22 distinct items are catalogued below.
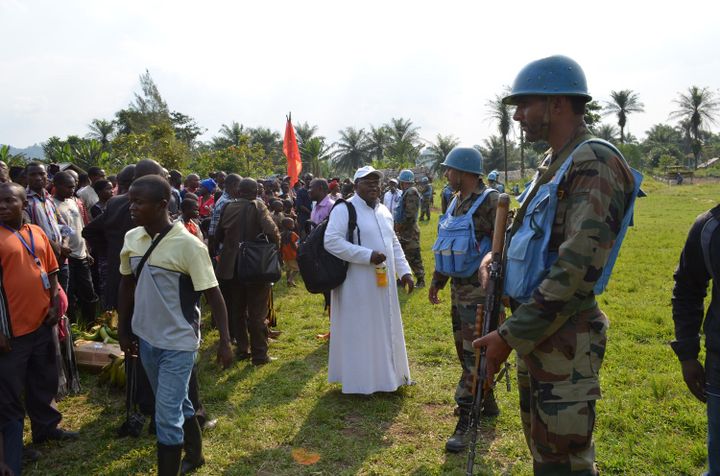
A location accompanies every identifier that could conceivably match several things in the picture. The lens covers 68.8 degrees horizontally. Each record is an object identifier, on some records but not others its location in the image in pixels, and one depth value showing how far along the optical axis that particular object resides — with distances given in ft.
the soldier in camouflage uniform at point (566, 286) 6.46
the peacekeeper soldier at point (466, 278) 13.23
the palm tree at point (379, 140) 202.08
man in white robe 15.70
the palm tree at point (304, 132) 191.01
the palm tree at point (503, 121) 166.40
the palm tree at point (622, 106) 184.85
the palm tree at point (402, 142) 184.75
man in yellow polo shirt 10.13
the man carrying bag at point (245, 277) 18.72
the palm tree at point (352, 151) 203.92
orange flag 42.34
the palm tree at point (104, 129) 170.91
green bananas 18.74
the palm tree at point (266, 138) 207.44
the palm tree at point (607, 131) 231.05
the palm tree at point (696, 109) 191.05
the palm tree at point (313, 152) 153.79
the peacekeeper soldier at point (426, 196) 69.56
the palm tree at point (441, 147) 187.32
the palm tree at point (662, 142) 210.79
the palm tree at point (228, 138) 186.71
